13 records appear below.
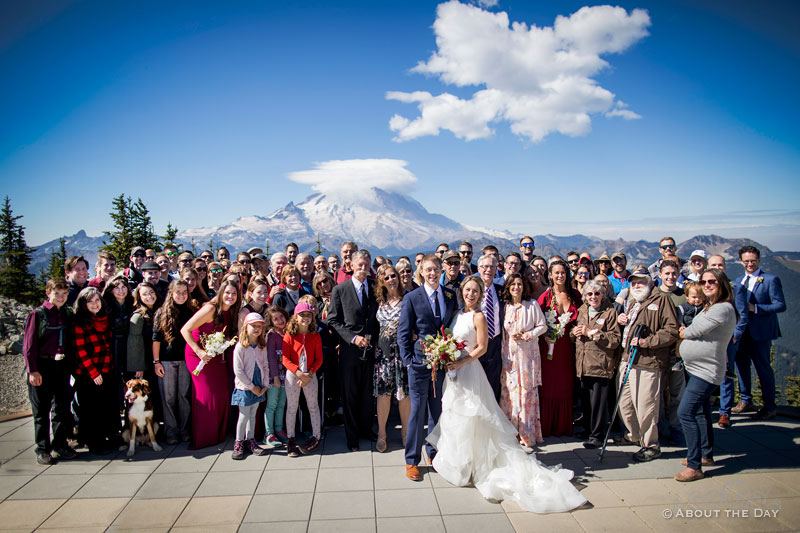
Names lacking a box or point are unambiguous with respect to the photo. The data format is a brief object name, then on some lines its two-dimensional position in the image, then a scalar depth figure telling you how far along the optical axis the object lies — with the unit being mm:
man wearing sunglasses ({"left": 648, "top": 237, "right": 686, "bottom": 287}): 7973
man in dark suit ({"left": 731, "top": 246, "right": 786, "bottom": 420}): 6785
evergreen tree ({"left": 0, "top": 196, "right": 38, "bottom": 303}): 38188
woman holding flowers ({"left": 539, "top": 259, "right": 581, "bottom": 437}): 6125
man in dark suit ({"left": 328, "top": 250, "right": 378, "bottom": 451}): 5906
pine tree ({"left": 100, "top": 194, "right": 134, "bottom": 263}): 38125
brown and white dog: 5547
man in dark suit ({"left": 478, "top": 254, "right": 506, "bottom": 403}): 5633
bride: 4680
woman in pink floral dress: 5785
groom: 5102
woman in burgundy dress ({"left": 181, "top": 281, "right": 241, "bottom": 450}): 5695
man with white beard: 5469
